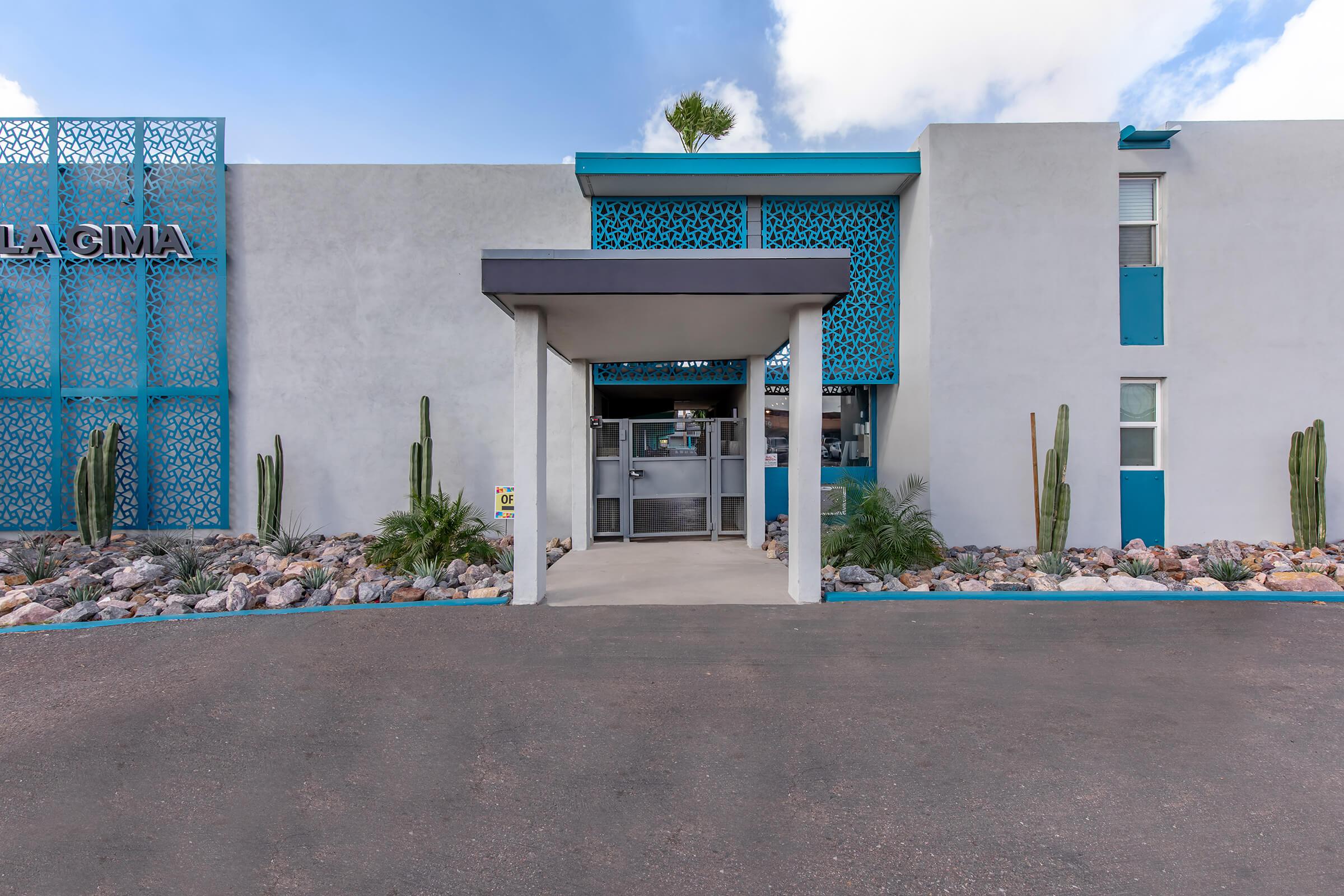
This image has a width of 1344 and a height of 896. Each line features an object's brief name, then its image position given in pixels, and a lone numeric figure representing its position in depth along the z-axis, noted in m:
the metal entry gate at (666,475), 9.35
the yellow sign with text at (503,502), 7.13
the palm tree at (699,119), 12.61
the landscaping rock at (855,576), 6.72
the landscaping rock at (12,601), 6.00
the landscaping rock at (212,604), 6.06
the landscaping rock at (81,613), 5.68
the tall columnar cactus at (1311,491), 8.35
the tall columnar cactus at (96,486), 8.62
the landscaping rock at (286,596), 6.14
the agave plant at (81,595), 6.19
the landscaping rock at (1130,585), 6.49
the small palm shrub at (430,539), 7.42
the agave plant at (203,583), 6.50
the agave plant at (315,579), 6.57
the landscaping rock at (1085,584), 6.59
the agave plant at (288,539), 8.59
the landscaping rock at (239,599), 6.07
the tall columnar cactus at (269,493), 8.88
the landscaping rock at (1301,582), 6.58
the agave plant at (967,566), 7.42
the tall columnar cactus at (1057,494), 7.99
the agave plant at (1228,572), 6.93
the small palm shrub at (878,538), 7.38
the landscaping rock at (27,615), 5.63
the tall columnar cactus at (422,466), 8.45
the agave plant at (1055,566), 7.41
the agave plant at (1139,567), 7.11
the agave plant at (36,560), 7.14
